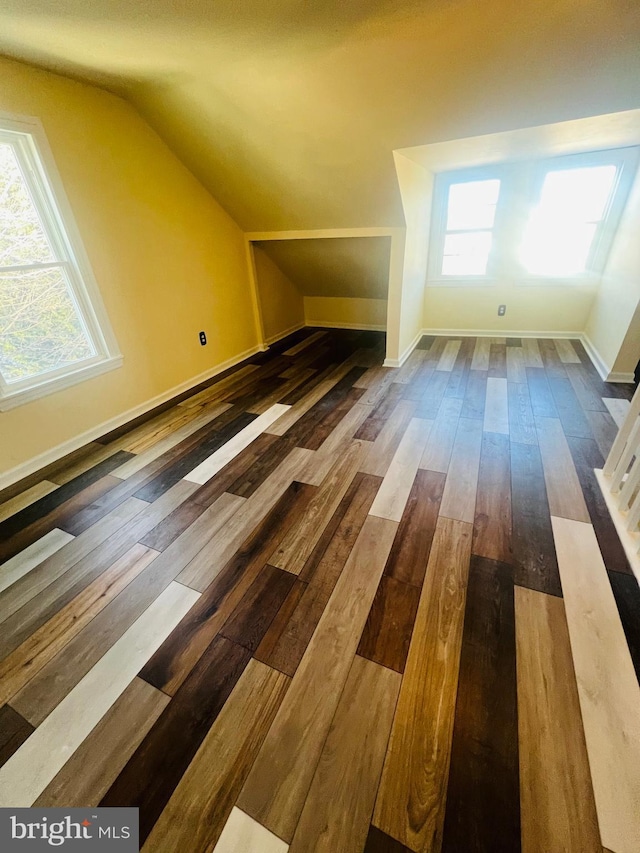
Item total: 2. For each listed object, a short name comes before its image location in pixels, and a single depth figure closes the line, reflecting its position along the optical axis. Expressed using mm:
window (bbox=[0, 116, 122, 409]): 1850
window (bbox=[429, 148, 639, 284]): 3186
